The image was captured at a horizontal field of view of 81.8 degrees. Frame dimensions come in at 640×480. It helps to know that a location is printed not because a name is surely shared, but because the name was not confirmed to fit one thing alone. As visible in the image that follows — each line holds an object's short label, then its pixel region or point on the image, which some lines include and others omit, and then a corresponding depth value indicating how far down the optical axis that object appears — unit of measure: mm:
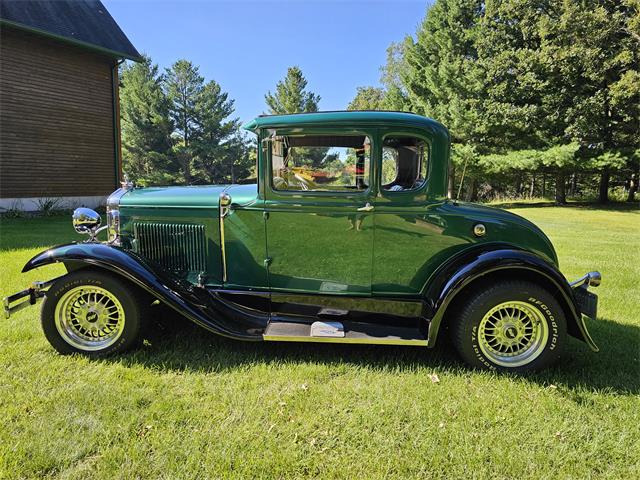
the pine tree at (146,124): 27484
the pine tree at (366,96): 42906
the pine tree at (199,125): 28328
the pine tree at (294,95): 29719
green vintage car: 3016
